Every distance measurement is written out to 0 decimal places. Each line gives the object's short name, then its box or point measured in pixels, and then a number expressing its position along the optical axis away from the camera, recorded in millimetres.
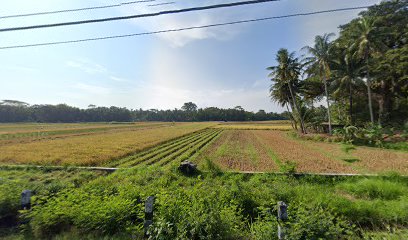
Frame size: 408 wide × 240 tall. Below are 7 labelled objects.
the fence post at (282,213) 3867
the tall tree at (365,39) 22953
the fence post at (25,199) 4688
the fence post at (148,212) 4027
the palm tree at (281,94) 31858
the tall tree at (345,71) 26578
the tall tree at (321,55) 25172
